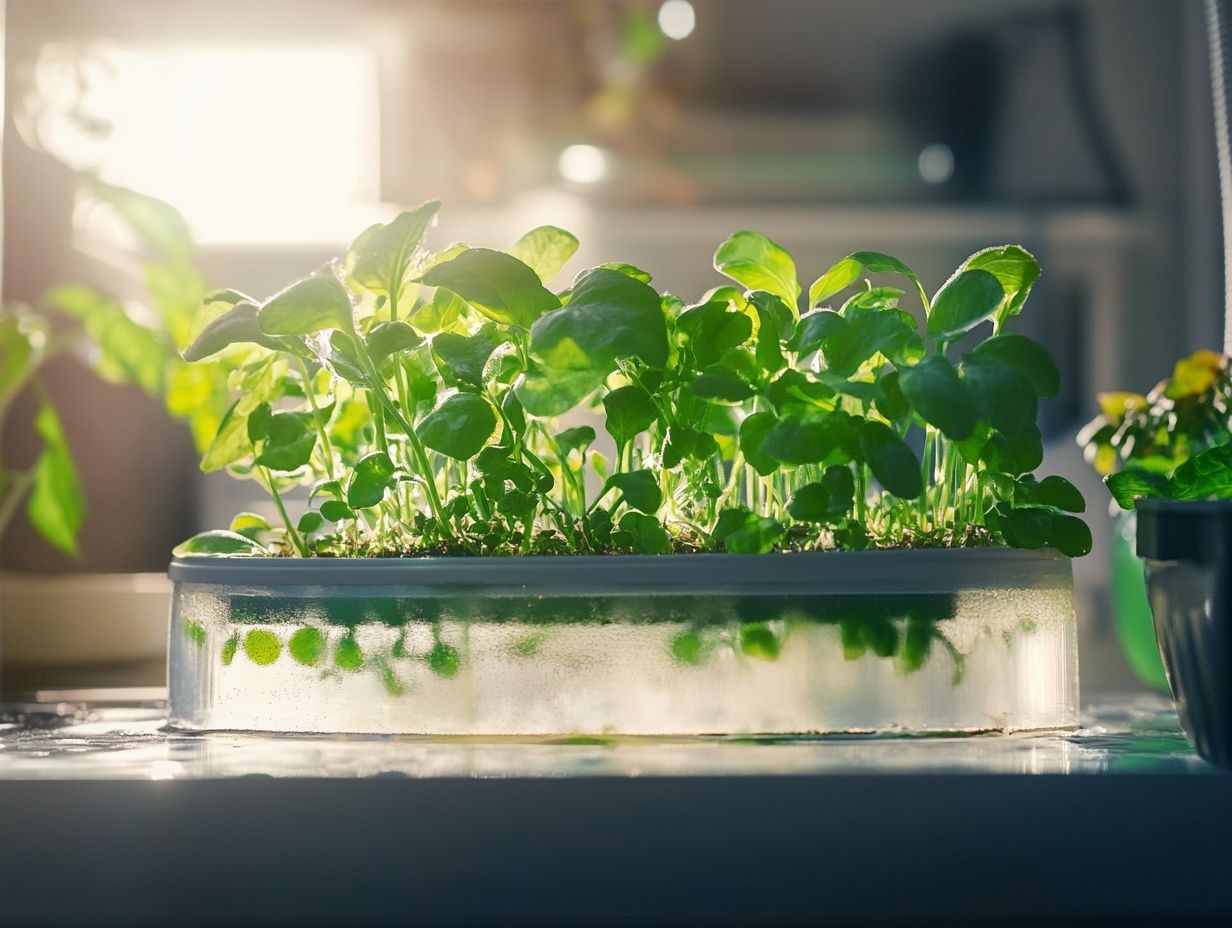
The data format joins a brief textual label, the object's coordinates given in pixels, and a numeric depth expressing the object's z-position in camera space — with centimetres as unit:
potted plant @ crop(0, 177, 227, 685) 149
